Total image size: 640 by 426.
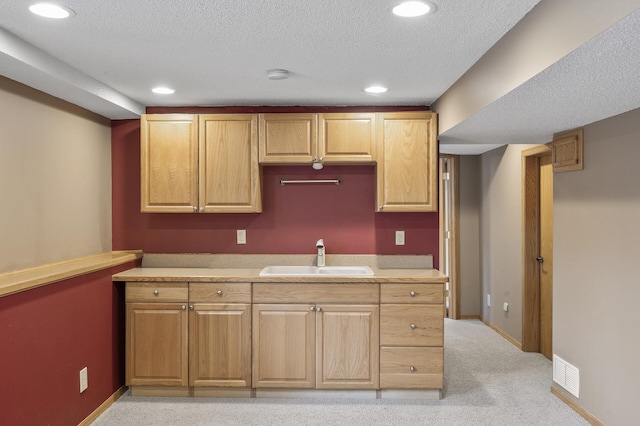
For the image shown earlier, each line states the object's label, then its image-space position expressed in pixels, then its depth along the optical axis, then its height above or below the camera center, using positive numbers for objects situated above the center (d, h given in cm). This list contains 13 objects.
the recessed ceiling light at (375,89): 334 +85
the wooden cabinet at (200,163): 366 +36
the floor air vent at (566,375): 325 -114
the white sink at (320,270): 372 -46
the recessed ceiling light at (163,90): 335 +85
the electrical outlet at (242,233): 396 -17
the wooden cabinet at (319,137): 362 +55
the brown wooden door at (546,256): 441 -41
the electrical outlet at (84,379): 299 -104
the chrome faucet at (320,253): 381 -33
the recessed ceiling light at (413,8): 198 +84
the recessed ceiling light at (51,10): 201 +85
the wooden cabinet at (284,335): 337 -86
